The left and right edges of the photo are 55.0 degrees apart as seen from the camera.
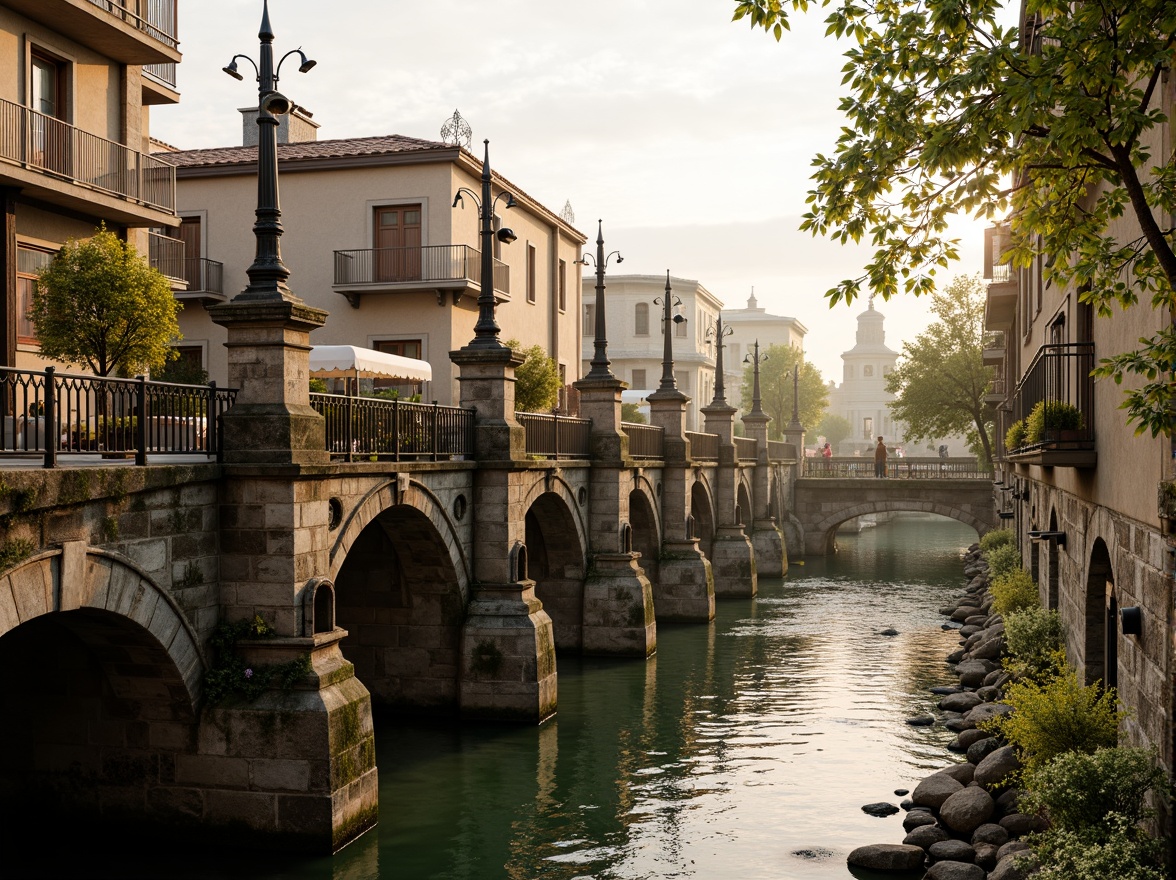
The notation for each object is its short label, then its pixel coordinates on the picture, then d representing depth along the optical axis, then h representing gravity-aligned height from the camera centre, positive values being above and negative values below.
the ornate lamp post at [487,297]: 18.98 +2.67
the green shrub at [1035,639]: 16.94 -2.97
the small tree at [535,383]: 29.25 +1.79
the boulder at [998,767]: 14.12 -4.01
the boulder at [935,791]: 14.65 -4.49
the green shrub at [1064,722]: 11.62 -2.86
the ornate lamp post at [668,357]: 28.84 +2.50
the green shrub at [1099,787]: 9.19 -2.85
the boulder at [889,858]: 12.82 -4.67
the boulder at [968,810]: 13.38 -4.34
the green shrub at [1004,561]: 28.92 -2.94
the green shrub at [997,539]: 35.59 -2.91
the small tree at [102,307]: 16.34 +2.18
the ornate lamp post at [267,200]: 12.62 +2.90
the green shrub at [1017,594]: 22.55 -2.95
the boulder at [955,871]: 11.86 -4.48
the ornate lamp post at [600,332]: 24.48 +2.59
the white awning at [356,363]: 21.64 +1.78
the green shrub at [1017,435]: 17.29 +0.22
